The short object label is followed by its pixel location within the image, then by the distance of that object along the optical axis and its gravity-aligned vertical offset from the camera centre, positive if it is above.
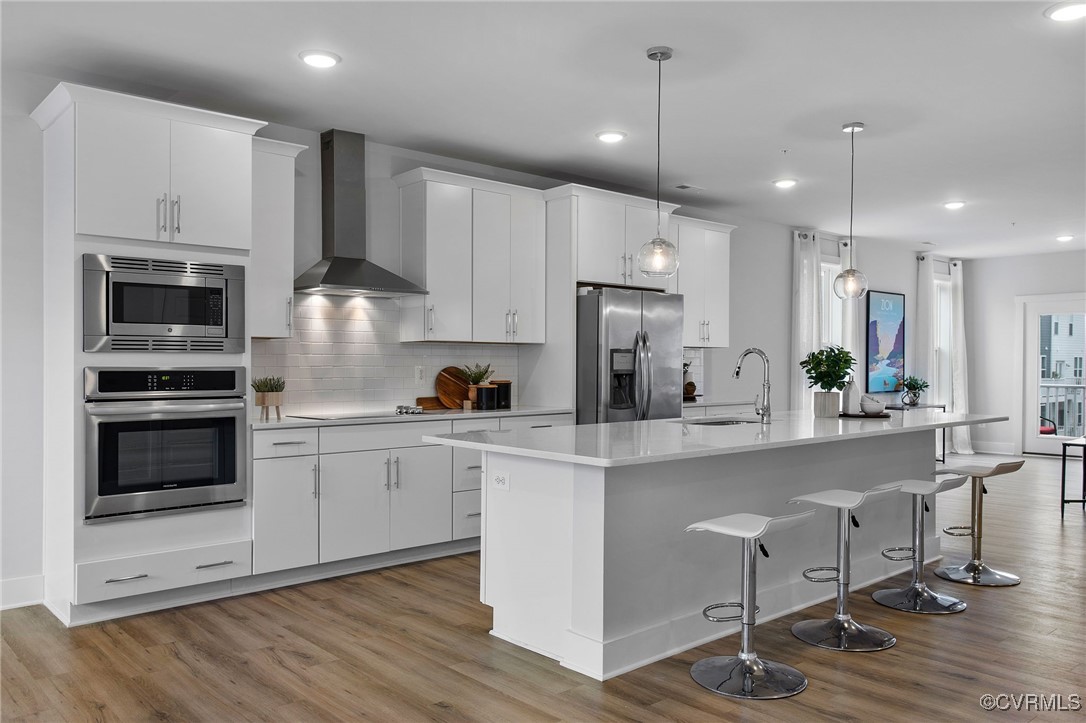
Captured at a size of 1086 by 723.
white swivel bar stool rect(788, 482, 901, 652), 3.61 -1.20
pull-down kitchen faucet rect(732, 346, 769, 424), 4.58 -0.28
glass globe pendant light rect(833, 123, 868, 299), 5.33 +0.48
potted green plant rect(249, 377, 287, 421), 4.74 -0.22
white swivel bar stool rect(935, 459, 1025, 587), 4.66 -1.20
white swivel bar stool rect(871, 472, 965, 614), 4.15 -1.18
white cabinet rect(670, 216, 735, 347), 7.01 +0.69
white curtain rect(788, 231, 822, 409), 8.54 +0.51
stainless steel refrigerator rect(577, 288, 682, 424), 5.80 +0.01
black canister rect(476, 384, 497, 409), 5.66 -0.28
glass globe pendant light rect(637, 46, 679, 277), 4.24 +0.52
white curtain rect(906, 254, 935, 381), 10.52 +0.41
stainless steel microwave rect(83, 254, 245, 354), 3.88 +0.24
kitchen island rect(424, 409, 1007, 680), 3.27 -0.74
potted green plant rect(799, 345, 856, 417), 4.89 -0.10
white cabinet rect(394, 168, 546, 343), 5.40 +0.67
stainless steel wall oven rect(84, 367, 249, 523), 3.87 -0.42
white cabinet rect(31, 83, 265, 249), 3.84 +0.92
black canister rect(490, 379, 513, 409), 5.77 -0.26
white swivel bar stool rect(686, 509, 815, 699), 3.07 -1.19
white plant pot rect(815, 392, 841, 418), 4.94 -0.28
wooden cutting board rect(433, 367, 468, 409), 5.78 -0.23
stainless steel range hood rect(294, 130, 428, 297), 5.04 +0.85
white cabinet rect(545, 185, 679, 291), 5.95 +0.94
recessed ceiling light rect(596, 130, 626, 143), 5.26 +1.42
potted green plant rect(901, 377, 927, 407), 9.83 -0.38
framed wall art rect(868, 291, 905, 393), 9.84 +0.20
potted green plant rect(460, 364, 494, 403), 5.68 -0.14
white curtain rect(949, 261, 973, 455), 11.01 -0.08
